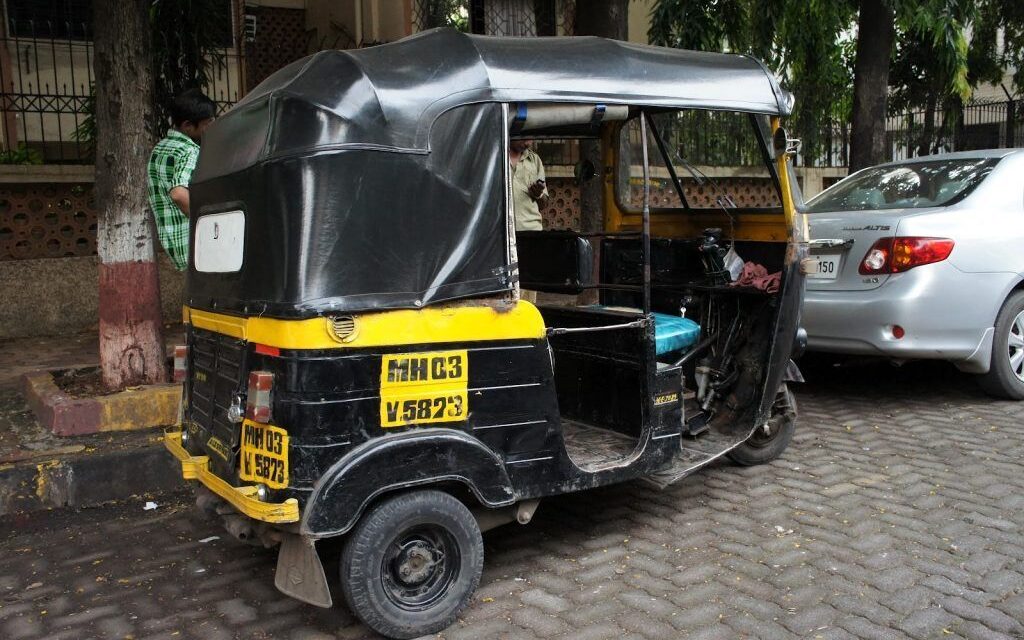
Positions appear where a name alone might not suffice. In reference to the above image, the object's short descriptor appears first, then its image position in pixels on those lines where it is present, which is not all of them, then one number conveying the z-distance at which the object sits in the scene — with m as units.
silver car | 5.65
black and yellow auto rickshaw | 3.08
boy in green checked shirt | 4.99
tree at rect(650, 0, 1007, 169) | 8.50
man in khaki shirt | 6.76
